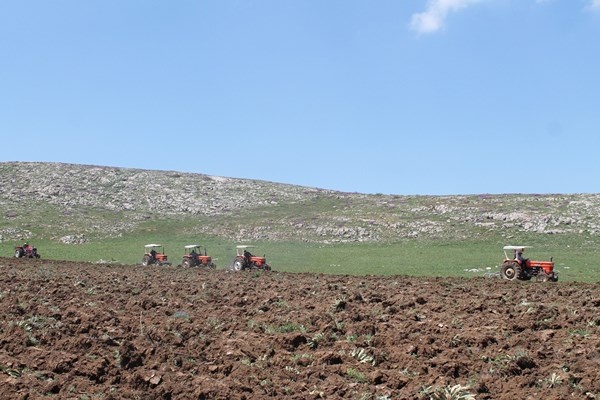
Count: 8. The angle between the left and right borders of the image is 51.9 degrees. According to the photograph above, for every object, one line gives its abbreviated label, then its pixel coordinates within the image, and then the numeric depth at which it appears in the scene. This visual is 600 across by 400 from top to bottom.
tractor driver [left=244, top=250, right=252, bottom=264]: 38.82
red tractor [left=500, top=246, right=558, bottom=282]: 30.30
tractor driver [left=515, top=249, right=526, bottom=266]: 30.78
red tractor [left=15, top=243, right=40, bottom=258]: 47.81
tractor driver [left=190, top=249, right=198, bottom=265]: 41.44
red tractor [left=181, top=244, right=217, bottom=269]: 41.19
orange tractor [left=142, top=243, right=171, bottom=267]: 44.19
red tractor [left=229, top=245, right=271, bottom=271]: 38.41
